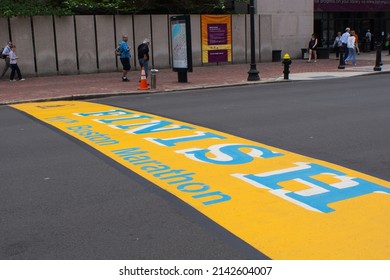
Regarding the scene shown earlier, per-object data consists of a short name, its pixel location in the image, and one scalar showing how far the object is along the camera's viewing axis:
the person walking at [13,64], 20.62
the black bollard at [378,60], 22.02
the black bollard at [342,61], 23.88
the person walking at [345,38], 26.02
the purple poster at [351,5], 33.47
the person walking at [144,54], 18.64
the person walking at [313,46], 28.36
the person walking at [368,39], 35.97
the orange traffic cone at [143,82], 17.08
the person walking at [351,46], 25.46
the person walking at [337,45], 30.85
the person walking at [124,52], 19.21
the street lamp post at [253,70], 19.36
